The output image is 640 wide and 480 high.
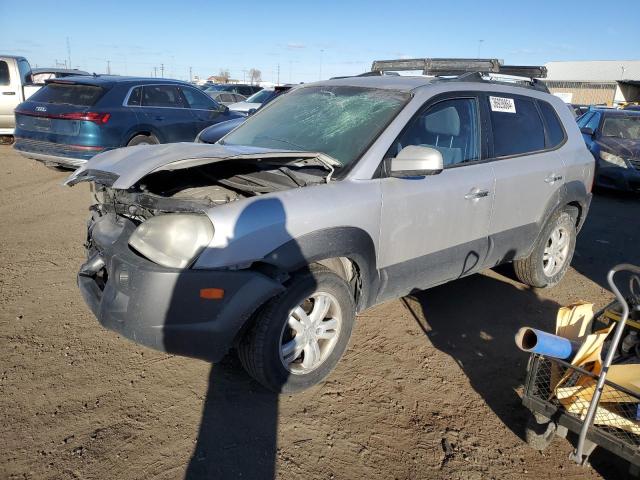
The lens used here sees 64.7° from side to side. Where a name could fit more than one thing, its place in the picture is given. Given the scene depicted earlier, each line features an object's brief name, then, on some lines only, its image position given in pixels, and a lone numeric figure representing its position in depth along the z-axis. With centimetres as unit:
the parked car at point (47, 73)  1213
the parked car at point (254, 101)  1379
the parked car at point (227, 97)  1856
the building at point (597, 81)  4553
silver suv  256
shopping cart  227
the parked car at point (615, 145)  948
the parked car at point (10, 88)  1125
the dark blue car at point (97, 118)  746
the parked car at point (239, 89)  2293
